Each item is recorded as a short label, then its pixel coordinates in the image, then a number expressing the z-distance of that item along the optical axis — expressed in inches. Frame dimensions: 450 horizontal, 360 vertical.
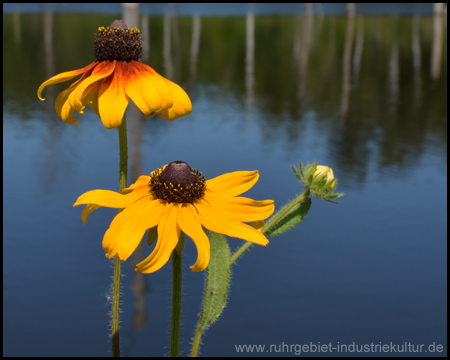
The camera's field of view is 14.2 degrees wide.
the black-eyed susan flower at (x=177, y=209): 23.9
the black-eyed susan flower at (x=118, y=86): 24.5
